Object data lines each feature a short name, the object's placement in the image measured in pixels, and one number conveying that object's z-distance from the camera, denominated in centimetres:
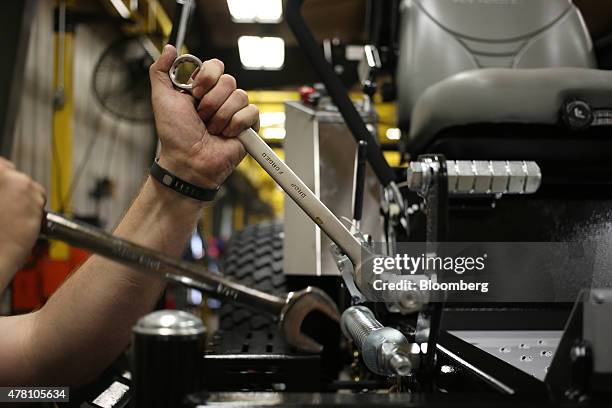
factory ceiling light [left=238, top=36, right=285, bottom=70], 438
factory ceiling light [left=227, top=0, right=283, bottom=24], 367
